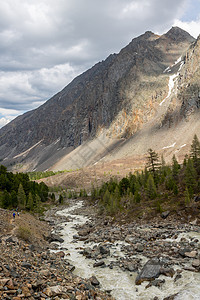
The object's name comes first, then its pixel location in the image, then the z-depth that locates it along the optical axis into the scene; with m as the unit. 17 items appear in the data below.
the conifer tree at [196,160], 51.00
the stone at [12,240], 22.69
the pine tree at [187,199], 36.55
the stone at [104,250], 25.44
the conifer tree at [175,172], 52.86
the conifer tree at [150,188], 47.62
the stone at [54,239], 31.95
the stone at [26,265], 16.78
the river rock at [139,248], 25.41
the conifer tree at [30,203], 57.50
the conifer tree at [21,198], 56.34
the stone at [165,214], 36.81
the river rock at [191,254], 21.78
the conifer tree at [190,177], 43.40
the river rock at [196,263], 19.64
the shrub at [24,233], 26.34
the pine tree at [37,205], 62.14
